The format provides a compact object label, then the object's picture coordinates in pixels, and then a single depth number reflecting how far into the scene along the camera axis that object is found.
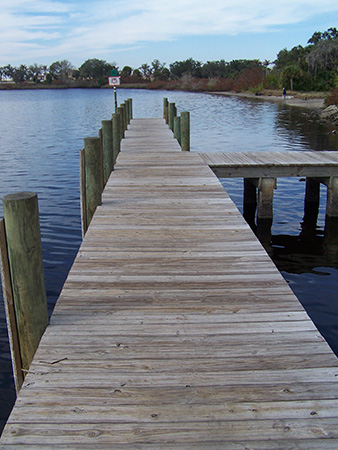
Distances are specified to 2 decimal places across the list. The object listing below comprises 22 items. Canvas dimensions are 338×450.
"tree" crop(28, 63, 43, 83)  167.88
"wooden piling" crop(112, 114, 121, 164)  11.57
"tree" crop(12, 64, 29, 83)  167.62
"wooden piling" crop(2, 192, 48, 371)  3.18
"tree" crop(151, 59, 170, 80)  138.31
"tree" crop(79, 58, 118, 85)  153.50
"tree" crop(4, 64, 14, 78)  170.75
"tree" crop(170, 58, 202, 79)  130.38
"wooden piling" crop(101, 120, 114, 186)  9.14
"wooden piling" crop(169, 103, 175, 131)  17.65
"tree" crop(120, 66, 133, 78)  147.12
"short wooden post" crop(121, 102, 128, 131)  17.79
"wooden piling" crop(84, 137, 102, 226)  6.68
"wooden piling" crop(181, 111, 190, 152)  12.35
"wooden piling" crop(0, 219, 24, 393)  3.27
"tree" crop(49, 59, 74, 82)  159.50
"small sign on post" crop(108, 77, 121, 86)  24.42
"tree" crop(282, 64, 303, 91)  61.50
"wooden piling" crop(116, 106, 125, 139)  14.87
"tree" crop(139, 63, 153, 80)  149.38
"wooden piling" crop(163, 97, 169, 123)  22.64
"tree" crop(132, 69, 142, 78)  144.75
